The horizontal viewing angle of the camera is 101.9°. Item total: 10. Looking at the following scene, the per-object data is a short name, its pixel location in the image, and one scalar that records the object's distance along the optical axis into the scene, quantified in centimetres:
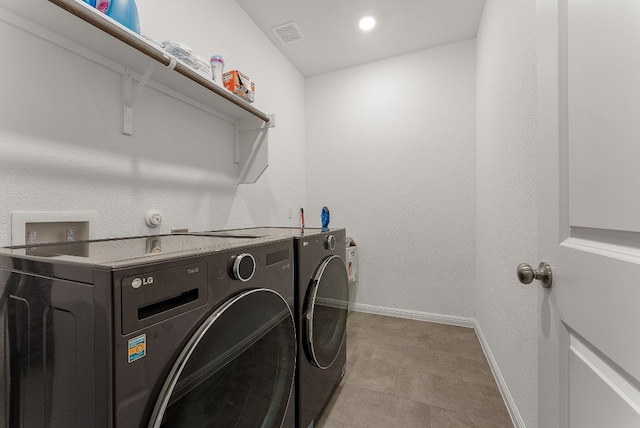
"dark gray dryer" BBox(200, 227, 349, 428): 109
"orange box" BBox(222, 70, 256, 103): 146
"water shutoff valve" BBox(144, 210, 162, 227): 128
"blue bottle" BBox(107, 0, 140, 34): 94
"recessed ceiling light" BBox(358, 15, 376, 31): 211
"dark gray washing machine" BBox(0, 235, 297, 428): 47
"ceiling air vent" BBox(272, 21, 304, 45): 218
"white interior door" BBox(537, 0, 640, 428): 45
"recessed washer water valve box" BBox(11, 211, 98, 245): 86
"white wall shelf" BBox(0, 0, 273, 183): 82
